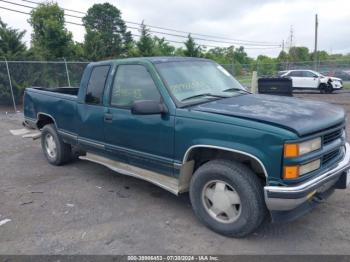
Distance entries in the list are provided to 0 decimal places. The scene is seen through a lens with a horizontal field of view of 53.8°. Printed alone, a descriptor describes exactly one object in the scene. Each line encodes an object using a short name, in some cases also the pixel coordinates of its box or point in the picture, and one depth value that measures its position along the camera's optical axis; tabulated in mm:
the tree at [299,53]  49188
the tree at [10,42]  16500
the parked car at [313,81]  21516
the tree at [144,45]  25000
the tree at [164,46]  38375
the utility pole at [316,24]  40094
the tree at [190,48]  26531
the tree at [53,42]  20478
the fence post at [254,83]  12122
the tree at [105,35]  22812
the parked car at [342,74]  26594
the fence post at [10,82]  14500
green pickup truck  3168
